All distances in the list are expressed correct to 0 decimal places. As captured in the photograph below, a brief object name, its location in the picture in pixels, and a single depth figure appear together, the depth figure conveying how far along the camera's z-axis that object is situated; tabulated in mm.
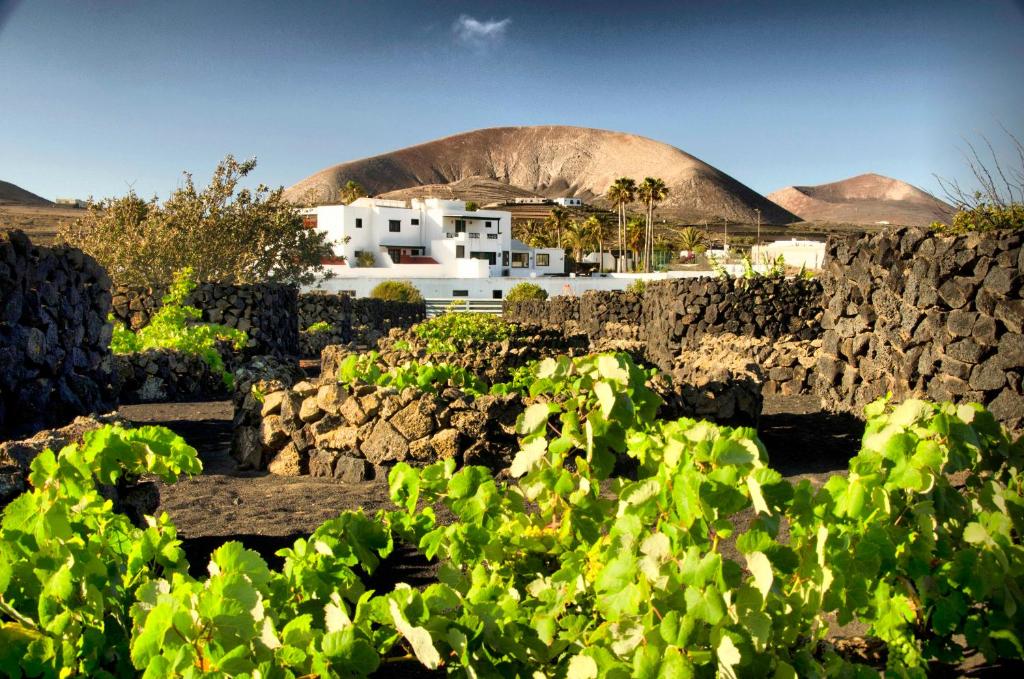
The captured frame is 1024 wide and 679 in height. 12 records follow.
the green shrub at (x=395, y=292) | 42062
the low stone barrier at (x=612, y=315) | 23828
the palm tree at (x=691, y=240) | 86606
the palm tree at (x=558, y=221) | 82375
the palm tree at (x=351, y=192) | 83588
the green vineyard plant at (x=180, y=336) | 13148
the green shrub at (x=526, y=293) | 42844
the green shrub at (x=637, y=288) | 26944
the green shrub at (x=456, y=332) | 13359
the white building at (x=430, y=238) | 60938
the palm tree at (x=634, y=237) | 83062
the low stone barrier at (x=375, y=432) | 6965
